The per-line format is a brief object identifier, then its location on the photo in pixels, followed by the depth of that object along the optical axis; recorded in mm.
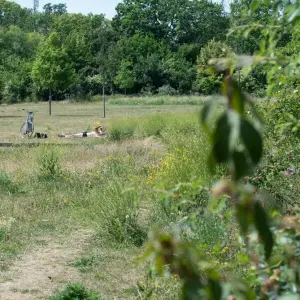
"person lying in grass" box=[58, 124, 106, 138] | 21656
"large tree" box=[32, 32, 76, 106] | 41469
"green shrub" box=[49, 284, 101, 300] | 4953
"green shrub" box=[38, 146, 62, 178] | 11398
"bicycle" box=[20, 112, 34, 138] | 21797
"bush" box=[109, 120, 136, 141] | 19797
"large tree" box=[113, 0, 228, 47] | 71188
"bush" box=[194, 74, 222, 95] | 54731
